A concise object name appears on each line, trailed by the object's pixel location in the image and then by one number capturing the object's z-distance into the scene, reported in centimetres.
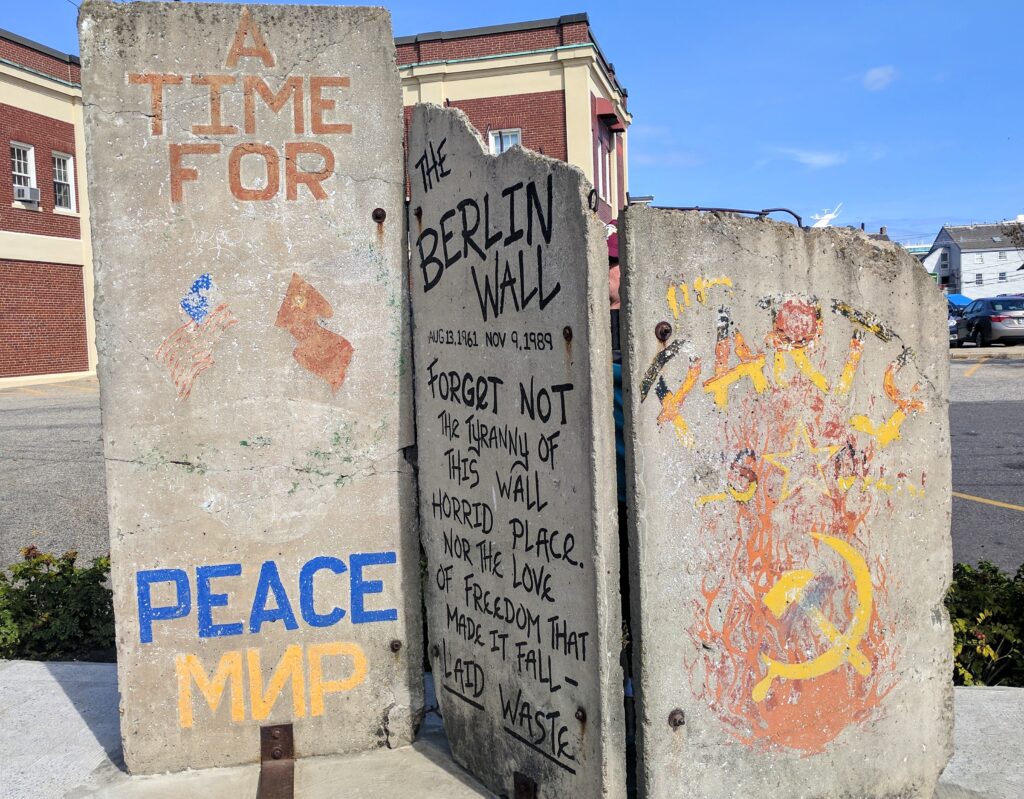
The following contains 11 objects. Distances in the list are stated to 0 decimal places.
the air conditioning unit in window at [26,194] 2258
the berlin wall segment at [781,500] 287
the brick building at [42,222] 2250
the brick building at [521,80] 2495
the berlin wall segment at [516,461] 287
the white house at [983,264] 7894
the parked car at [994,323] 2550
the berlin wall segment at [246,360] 344
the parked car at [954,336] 2725
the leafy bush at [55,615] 477
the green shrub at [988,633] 418
